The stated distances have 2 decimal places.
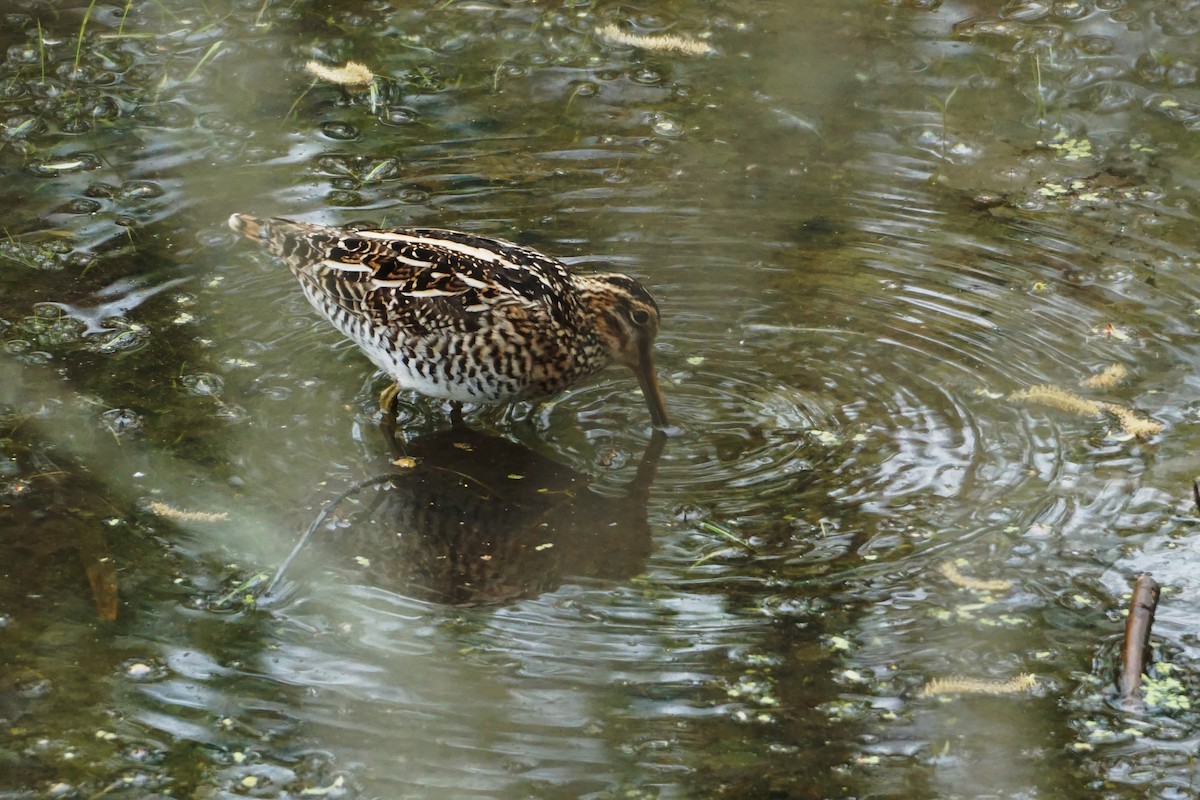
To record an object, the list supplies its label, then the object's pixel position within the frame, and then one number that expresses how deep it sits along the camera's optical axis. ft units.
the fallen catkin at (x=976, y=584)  34.78
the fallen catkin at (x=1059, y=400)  41.24
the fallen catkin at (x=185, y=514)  36.76
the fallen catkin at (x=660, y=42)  59.82
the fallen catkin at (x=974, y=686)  31.48
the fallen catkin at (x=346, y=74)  56.70
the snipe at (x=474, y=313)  40.50
